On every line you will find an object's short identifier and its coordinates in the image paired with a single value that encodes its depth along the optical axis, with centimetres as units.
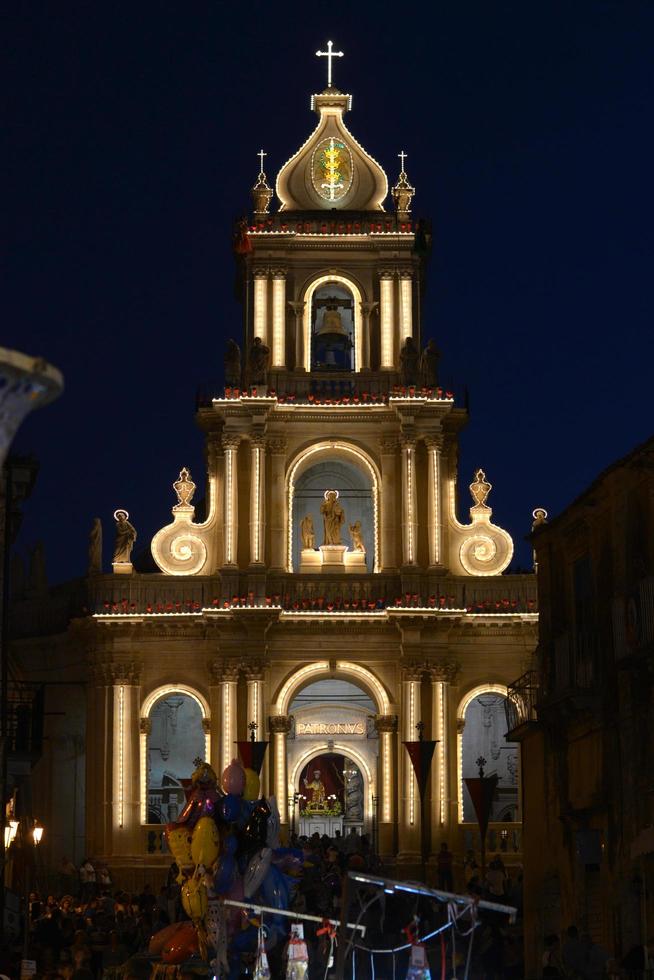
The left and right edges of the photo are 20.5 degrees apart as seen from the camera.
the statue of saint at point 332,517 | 5578
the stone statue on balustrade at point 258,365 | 5516
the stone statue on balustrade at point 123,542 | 5506
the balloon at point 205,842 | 2188
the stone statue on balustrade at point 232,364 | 5553
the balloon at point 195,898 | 2173
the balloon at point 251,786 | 2316
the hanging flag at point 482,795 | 4278
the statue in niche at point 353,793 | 5891
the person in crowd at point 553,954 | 2531
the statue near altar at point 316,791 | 5872
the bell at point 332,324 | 5756
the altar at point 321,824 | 5825
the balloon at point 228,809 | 2225
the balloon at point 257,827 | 2228
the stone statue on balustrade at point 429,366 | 5544
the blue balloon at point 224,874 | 2166
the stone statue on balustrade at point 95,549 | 5519
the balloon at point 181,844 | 2214
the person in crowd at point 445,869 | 4550
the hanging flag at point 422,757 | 4619
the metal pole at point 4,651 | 3731
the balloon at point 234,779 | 2277
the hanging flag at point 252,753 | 4744
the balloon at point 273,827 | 2253
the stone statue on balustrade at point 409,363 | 5528
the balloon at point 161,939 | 2256
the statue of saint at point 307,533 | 5628
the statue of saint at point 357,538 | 5619
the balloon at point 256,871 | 2175
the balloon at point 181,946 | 2200
